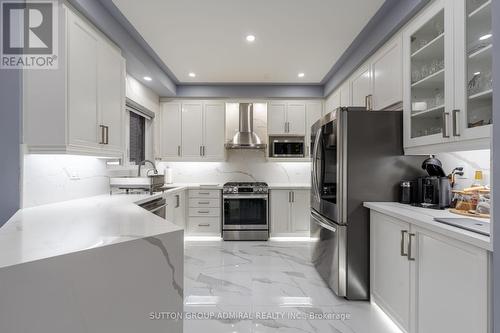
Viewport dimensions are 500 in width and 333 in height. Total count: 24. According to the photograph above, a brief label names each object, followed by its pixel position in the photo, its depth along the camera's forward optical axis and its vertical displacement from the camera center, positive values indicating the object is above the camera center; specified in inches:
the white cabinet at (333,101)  145.8 +41.9
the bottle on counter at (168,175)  173.2 -7.7
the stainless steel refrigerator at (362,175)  86.2 -3.7
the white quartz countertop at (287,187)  159.8 -15.0
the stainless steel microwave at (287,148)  170.1 +11.9
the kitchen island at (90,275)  26.5 -14.4
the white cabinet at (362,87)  109.2 +38.2
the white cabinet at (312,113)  171.0 +37.2
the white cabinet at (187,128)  171.2 +26.4
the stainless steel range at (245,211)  158.6 -31.2
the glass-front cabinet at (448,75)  57.7 +25.5
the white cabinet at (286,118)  171.3 +33.7
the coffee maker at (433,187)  73.3 -7.3
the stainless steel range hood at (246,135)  165.8 +20.9
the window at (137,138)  143.1 +17.0
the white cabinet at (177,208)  131.0 -25.9
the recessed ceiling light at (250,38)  104.5 +56.5
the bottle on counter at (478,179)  65.1 -3.9
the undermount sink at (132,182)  110.4 -8.2
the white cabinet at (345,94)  129.6 +39.9
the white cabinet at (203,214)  161.3 -33.6
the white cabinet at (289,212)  159.9 -32.0
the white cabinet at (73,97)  67.8 +21.1
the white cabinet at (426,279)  45.3 -27.3
